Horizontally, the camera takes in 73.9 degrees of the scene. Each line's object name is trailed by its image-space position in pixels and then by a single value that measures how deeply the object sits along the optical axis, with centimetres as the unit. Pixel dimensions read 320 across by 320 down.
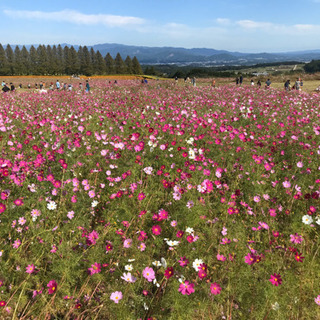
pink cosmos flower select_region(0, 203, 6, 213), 216
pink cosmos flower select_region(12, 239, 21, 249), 220
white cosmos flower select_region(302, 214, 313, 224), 247
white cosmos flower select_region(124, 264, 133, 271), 207
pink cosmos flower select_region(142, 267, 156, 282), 194
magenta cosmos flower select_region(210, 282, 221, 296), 183
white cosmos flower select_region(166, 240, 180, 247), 224
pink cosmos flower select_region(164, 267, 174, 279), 183
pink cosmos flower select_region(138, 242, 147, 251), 229
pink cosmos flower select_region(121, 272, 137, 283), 191
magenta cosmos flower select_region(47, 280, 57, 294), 176
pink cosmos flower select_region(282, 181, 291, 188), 323
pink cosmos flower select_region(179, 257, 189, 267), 199
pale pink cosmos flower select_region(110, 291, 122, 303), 183
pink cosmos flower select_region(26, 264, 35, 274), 203
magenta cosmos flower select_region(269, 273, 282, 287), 181
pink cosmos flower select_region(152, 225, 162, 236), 227
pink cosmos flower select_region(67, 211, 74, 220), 255
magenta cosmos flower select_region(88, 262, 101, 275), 202
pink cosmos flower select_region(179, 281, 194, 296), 177
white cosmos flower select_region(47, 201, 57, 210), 251
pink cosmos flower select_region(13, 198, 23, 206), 232
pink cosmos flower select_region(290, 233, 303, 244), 239
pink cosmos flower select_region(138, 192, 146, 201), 278
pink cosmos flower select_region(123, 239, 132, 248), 225
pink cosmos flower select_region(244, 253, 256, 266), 202
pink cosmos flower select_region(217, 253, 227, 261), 227
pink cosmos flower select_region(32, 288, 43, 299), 191
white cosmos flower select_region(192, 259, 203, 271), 203
